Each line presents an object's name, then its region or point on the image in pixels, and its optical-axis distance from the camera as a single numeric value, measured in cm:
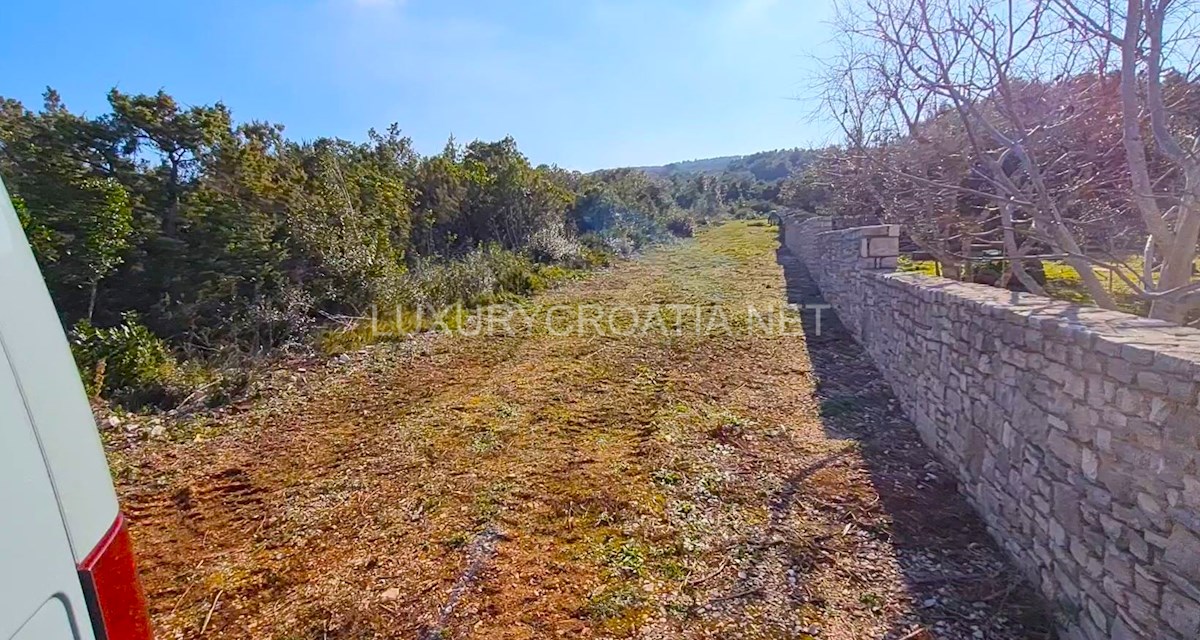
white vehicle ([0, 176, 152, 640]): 73
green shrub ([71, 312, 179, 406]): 463
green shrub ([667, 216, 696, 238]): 2628
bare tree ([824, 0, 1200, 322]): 342
